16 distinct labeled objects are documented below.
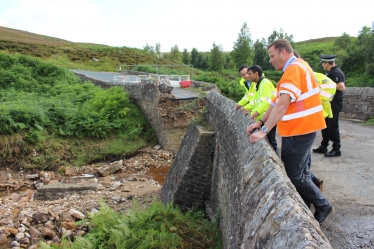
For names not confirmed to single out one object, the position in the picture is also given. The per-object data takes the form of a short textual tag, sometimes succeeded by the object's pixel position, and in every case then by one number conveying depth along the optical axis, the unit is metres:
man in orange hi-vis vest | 3.35
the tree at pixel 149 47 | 64.75
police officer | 6.33
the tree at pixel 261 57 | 43.99
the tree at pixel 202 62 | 54.16
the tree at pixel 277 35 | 46.11
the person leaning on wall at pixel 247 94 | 5.64
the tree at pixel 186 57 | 58.36
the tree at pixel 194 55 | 56.02
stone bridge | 1.91
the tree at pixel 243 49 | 40.84
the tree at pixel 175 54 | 57.19
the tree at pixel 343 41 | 38.97
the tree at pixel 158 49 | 64.31
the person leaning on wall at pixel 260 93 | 4.89
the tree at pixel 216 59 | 43.12
